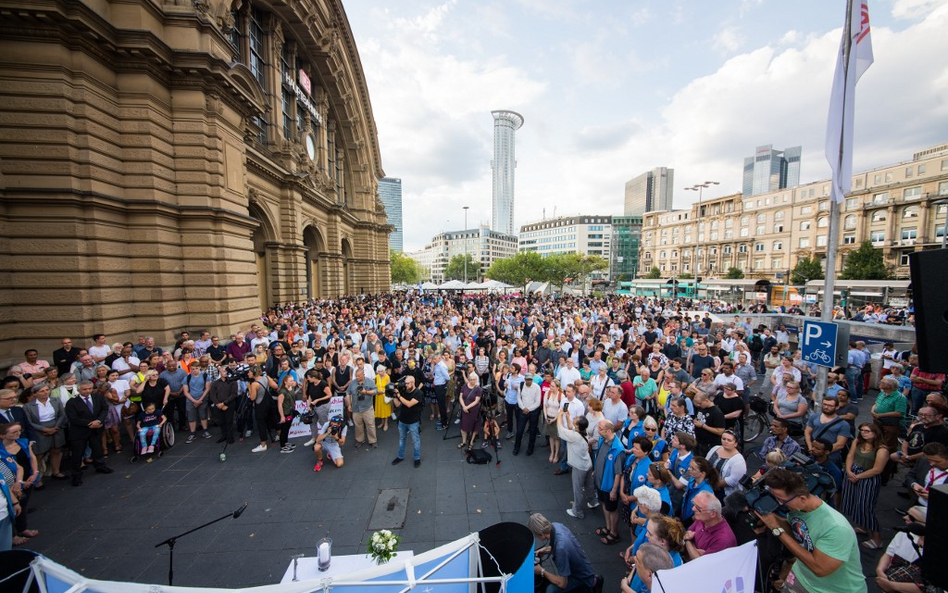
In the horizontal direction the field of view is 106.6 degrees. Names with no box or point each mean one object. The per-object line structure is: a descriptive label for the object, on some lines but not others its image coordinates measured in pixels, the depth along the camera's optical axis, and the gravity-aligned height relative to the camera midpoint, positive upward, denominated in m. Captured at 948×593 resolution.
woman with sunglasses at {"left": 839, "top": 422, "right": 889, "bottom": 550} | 4.79 -2.82
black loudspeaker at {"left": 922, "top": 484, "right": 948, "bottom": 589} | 1.74 -1.33
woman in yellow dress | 8.79 -3.16
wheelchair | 7.30 -3.61
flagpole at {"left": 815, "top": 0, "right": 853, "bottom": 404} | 6.28 +0.60
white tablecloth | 3.68 -3.12
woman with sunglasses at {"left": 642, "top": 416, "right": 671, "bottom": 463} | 5.28 -2.55
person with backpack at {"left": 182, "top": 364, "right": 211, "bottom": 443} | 8.26 -2.77
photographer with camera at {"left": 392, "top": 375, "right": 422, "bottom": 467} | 7.17 -2.88
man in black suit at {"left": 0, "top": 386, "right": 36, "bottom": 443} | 5.47 -2.25
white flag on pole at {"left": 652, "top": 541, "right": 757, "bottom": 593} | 2.82 -2.50
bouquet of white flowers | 3.57 -2.76
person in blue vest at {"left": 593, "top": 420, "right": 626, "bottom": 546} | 5.01 -2.89
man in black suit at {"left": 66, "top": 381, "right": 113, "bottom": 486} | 6.47 -2.80
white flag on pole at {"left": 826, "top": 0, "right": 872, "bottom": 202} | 6.24 +3.21
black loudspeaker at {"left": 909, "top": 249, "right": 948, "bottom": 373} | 2.03 -0.17
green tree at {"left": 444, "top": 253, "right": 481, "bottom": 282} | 109.81 +1.83
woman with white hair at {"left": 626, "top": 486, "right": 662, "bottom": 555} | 3.80 -2.48
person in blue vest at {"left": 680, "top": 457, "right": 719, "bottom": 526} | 4.18 -2.47
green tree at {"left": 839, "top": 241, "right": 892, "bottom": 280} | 40.00 +1.20
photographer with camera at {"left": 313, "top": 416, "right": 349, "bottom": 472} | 7.09 -3.39
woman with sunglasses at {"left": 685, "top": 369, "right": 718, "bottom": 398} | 7.16 -2.31
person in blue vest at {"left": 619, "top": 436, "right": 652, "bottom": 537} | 4.61 -2.65
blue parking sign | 6.14 -1.19
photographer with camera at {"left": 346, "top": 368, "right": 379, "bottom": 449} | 7.94 -2.95
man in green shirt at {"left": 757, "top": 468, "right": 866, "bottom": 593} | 3.07 -2.40
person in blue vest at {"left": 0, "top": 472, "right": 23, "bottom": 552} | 4.31 -2.97
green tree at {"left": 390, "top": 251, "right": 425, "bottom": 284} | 92.32 +1.43
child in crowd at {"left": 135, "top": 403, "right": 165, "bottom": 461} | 7.26 -3.16
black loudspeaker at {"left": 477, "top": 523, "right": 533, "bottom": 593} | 3.11 -2.55
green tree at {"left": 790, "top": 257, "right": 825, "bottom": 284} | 47.44 +0.73
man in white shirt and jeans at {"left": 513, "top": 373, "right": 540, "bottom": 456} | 7.60 -2.85
